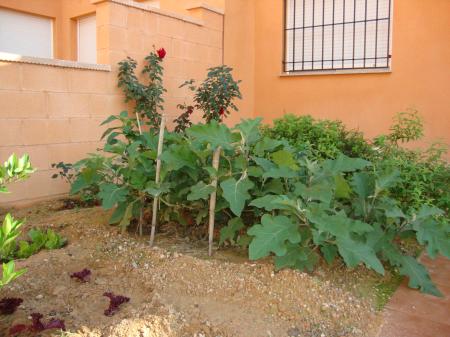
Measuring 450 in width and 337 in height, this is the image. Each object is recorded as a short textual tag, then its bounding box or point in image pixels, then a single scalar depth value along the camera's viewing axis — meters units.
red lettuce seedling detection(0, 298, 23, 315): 2.34
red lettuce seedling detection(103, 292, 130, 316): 2.35
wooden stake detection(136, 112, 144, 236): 3.47
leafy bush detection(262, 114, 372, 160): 4.02
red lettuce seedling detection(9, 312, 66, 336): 2.06
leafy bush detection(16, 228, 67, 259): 3.22
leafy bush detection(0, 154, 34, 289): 1.60
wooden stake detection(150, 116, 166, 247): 3.20
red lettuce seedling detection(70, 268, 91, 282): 2.72
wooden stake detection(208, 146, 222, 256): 3.00
